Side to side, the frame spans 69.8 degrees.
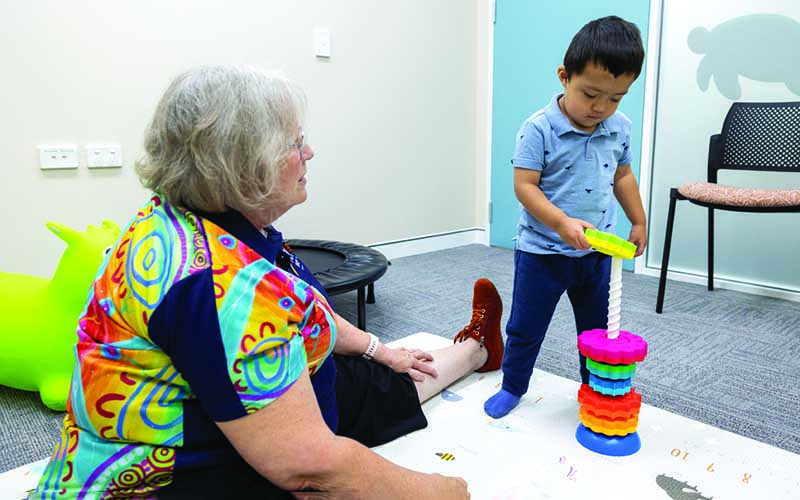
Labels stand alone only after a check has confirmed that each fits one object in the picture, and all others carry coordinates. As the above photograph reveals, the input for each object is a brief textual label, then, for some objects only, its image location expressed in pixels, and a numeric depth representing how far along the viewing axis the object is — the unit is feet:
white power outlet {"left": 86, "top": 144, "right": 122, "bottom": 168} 7.68
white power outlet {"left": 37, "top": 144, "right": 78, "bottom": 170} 7.28
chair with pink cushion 7.02
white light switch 9.66
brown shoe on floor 5.47
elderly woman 2.41
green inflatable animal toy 5.03
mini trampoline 6.38
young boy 4.17
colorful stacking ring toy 3.94
